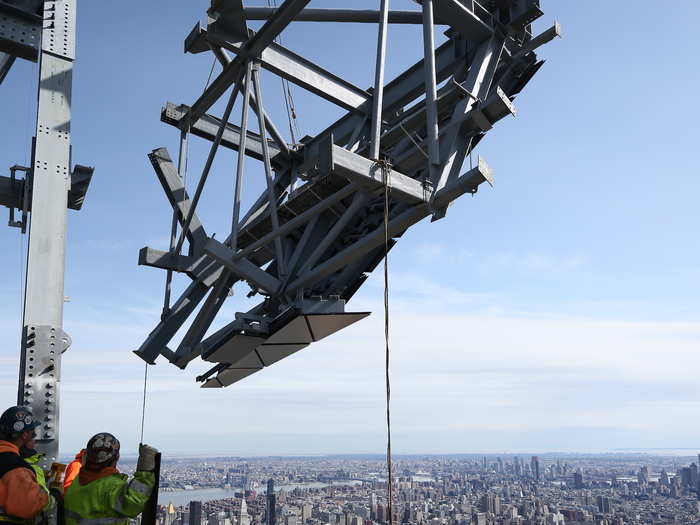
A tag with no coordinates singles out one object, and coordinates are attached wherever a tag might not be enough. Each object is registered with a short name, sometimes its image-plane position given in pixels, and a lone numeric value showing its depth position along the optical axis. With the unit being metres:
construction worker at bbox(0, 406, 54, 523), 3.38
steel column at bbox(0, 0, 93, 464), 6.73
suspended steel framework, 7.14
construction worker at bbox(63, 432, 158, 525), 3.46
